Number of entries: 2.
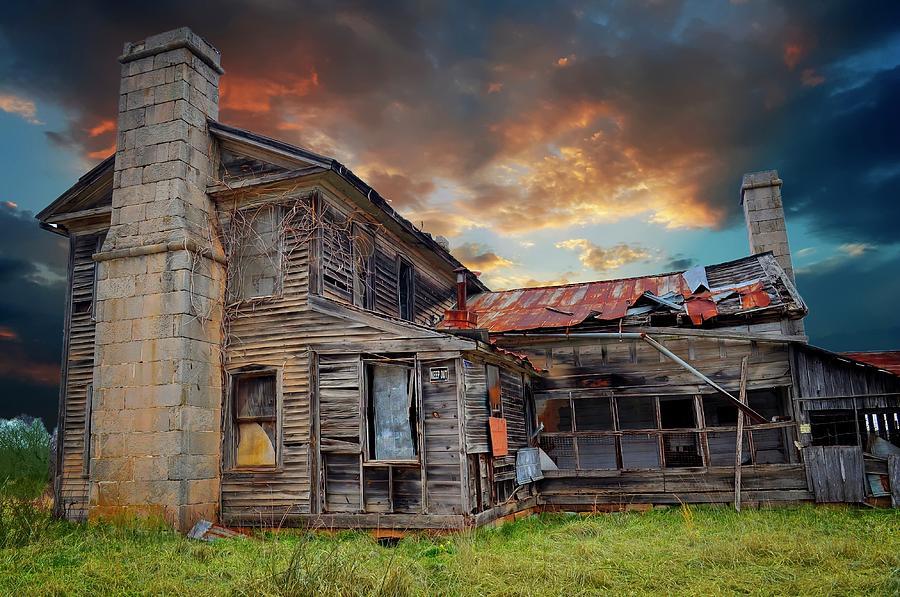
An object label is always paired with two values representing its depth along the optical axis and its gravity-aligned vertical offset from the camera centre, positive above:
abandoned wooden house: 11.33 +1.06
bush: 16.39 -0.25
